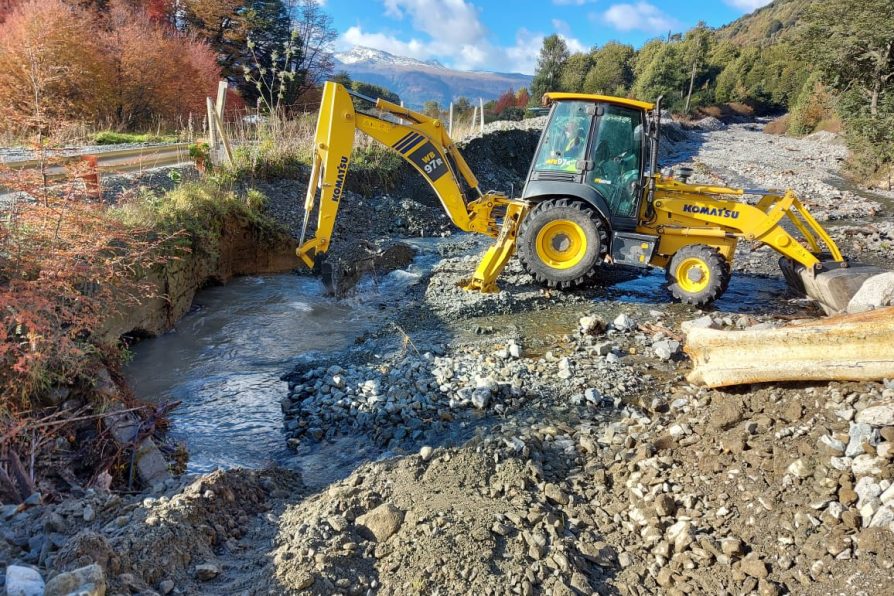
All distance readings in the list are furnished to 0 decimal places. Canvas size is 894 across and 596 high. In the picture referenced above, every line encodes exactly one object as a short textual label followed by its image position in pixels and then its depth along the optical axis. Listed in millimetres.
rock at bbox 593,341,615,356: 5680
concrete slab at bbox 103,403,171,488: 3814
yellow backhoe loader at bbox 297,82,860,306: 6727
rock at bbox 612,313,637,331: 6285
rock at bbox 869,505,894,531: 2719
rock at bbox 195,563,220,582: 2604
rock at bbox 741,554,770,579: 2707
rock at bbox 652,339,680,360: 5590
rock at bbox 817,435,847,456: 3311
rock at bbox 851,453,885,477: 3068
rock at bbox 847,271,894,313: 5578
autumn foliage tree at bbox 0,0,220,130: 14755
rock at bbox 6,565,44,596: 2100
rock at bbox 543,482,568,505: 3396
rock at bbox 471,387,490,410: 4691
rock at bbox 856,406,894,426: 3375
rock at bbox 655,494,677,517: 3217
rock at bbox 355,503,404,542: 2950
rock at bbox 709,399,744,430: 3951
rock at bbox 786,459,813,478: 3232
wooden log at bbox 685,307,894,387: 3863
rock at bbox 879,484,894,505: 2832
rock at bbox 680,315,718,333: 5680
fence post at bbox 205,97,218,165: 9938
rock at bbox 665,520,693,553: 2936
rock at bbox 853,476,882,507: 2920
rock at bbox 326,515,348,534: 2941
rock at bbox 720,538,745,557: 2850
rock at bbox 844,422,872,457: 3252
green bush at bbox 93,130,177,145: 14231
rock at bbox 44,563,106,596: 2055
